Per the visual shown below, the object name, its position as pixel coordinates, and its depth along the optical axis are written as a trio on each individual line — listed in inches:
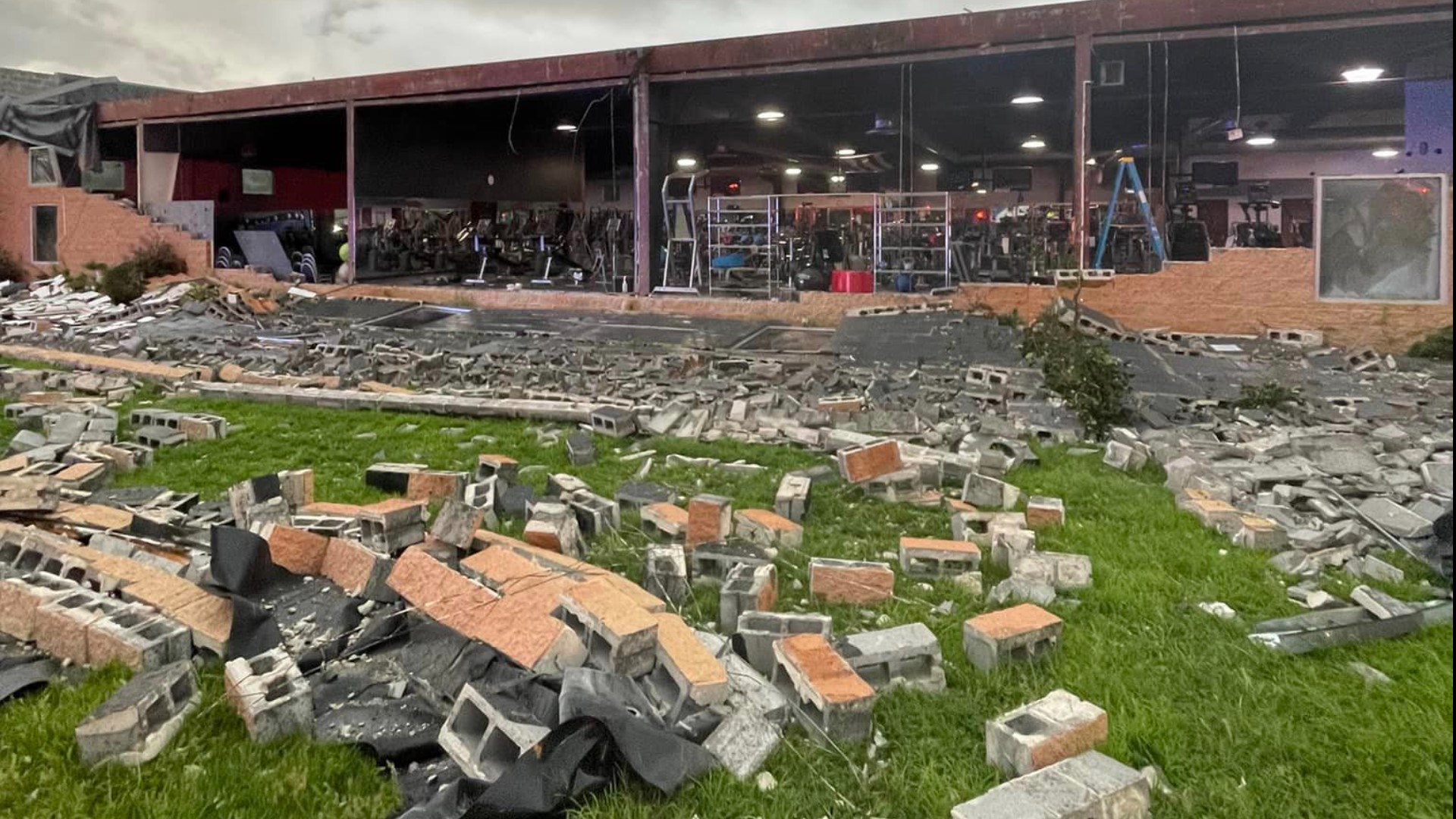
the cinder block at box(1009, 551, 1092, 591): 186.2
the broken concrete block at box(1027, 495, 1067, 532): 226.7
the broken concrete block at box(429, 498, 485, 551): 186.4
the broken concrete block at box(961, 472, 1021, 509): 240.7
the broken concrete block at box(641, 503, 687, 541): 212.2
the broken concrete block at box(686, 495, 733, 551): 206.2
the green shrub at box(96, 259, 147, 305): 816.9
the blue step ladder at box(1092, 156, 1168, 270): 597.9
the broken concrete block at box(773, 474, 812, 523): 230.4
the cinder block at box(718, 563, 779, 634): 169.8
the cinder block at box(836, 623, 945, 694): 147.3
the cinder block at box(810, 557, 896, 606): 182.5
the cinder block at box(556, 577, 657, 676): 139.2
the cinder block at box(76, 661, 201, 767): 125.6
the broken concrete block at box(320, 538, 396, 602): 173.5
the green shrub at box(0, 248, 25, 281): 998.4
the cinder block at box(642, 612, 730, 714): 133.8
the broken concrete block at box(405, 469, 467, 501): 240.4
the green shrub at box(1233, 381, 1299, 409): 362.9
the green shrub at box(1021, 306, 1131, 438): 332.2
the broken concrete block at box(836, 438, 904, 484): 253.4
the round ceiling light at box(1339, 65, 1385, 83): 665.0
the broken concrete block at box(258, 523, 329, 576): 183.8
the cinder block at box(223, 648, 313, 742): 131.7
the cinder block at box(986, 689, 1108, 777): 121.3
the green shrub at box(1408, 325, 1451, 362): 445.6
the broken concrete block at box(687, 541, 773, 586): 189.2
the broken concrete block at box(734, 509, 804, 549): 209.9
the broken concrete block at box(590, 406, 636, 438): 327.0
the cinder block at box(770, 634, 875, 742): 131.3
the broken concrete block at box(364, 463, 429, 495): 250.5
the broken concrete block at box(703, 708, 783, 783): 124.5
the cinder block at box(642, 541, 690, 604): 181.9
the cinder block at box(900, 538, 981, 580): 194.1
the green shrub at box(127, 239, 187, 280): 872.3
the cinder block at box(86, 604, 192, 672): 148.4
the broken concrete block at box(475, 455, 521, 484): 262.4
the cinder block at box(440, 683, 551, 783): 123.9
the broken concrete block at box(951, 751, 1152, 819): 108.7
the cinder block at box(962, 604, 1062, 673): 152.6
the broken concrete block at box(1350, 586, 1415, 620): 166.1
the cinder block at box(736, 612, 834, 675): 151.1
